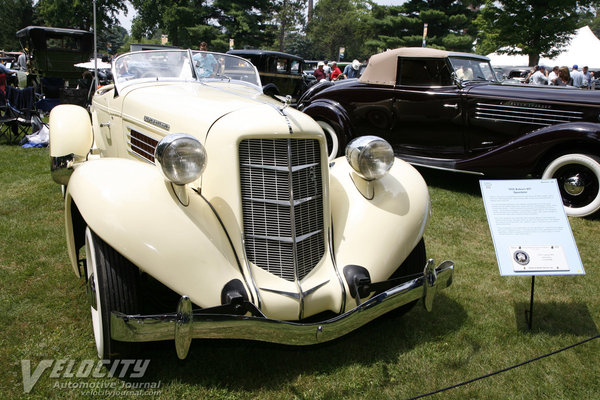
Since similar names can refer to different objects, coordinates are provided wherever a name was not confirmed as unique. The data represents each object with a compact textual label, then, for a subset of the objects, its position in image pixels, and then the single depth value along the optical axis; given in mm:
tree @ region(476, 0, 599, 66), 26188
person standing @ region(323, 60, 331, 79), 19044
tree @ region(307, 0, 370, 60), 54200
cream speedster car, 2102
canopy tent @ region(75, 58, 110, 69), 14291
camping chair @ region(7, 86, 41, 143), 8547
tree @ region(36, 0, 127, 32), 39000
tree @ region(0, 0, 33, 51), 52594
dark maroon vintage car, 5223
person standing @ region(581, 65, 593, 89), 16328
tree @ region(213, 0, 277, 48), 40281
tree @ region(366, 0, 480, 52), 34219
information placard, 2781
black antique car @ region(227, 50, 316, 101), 13977
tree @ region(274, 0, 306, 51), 42531
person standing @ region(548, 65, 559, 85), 14492
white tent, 25109
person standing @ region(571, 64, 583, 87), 14677
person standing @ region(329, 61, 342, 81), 17344
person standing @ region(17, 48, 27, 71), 19770
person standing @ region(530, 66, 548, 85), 13578
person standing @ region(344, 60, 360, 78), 17231
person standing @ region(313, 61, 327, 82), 18531
